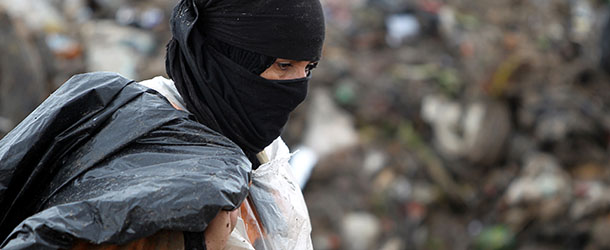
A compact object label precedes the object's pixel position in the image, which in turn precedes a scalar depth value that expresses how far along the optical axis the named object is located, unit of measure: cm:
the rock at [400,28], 887
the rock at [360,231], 629
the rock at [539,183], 641
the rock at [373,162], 685
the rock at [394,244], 628
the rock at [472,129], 711
